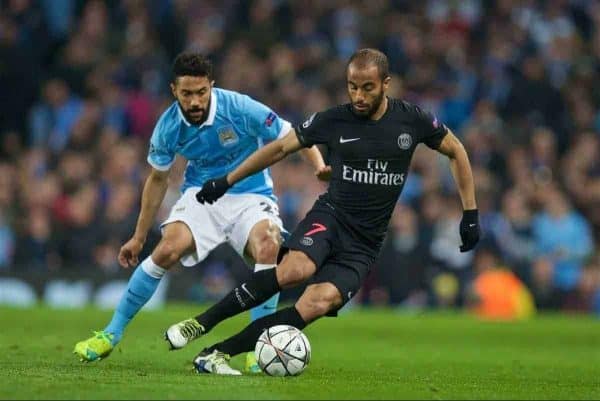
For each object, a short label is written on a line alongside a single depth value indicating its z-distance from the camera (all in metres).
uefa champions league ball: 18.02
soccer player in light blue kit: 20.58
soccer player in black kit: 18.61
